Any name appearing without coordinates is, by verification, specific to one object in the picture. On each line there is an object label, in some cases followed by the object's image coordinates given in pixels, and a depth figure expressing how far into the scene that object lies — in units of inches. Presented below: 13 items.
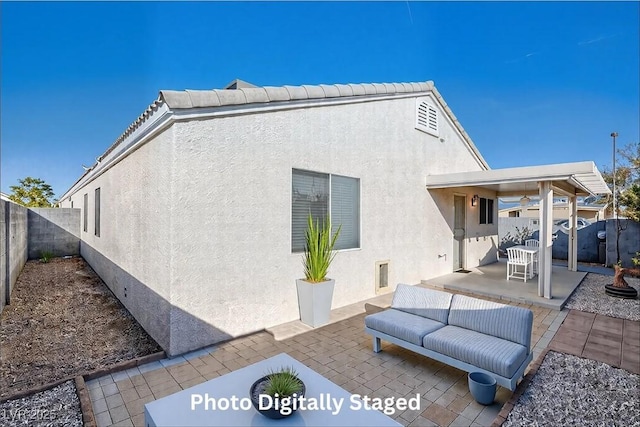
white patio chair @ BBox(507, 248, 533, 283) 311.3
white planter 193.9
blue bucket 113.2
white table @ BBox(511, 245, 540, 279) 313.8
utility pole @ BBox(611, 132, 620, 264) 390.6
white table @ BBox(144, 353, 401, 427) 78.6
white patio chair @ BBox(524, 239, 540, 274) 348.7
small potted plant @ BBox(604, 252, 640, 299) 264.3
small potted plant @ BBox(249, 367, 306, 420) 79.3
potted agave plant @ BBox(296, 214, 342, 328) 194.7
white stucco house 156.5
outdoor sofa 117.9
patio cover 241.1
